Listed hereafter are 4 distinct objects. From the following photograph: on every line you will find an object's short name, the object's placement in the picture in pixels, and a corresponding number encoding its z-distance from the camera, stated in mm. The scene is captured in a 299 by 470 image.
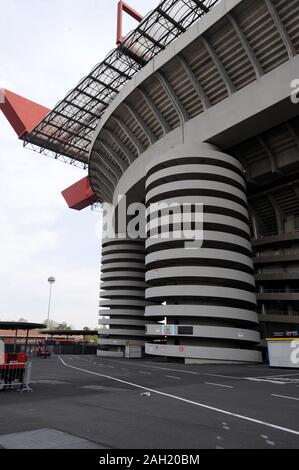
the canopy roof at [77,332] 70412
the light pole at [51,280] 91312
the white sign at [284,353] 27500
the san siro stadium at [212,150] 35125
